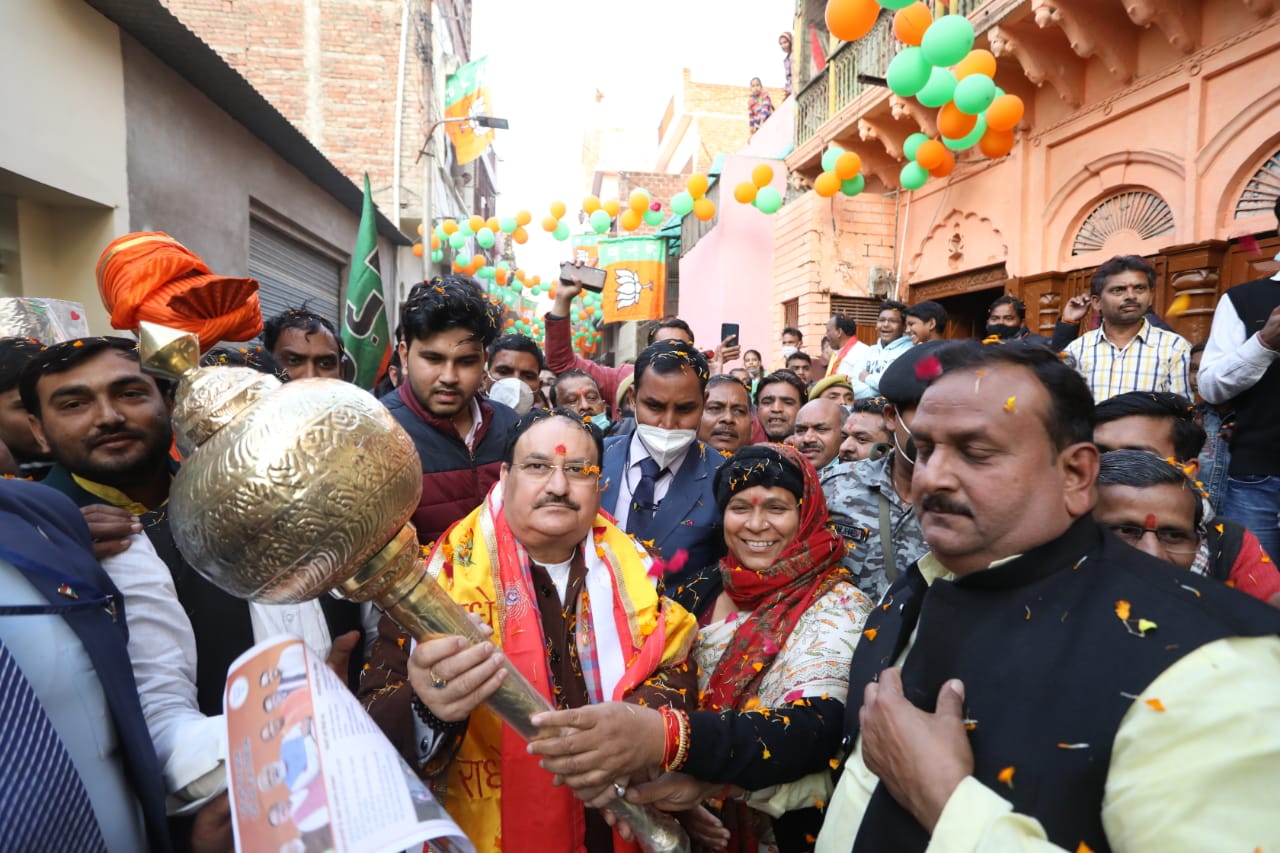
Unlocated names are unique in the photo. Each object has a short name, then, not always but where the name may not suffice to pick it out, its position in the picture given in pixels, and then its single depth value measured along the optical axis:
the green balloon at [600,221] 14.01
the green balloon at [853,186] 8.60
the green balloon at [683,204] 12.74
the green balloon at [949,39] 5.50
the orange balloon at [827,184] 8.38
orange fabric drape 1.44
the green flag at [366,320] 4.16
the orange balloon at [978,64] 6.07
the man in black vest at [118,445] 1.54
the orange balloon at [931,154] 7.20
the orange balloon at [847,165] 8.32
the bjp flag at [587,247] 19.91
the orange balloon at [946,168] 7.30
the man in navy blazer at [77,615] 1.02
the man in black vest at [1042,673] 0.91
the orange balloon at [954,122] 6.33
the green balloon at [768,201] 9.84
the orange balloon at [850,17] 5.88
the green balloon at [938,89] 5.96
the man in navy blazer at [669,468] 2.51
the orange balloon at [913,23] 5.79
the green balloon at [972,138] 6.57
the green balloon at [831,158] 8.38
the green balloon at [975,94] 5.78
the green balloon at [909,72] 5.89
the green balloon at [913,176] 7.57
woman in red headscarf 1.23
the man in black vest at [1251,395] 2.98
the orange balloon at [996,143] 6.72
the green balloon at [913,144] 7.36
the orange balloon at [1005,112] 6.21
